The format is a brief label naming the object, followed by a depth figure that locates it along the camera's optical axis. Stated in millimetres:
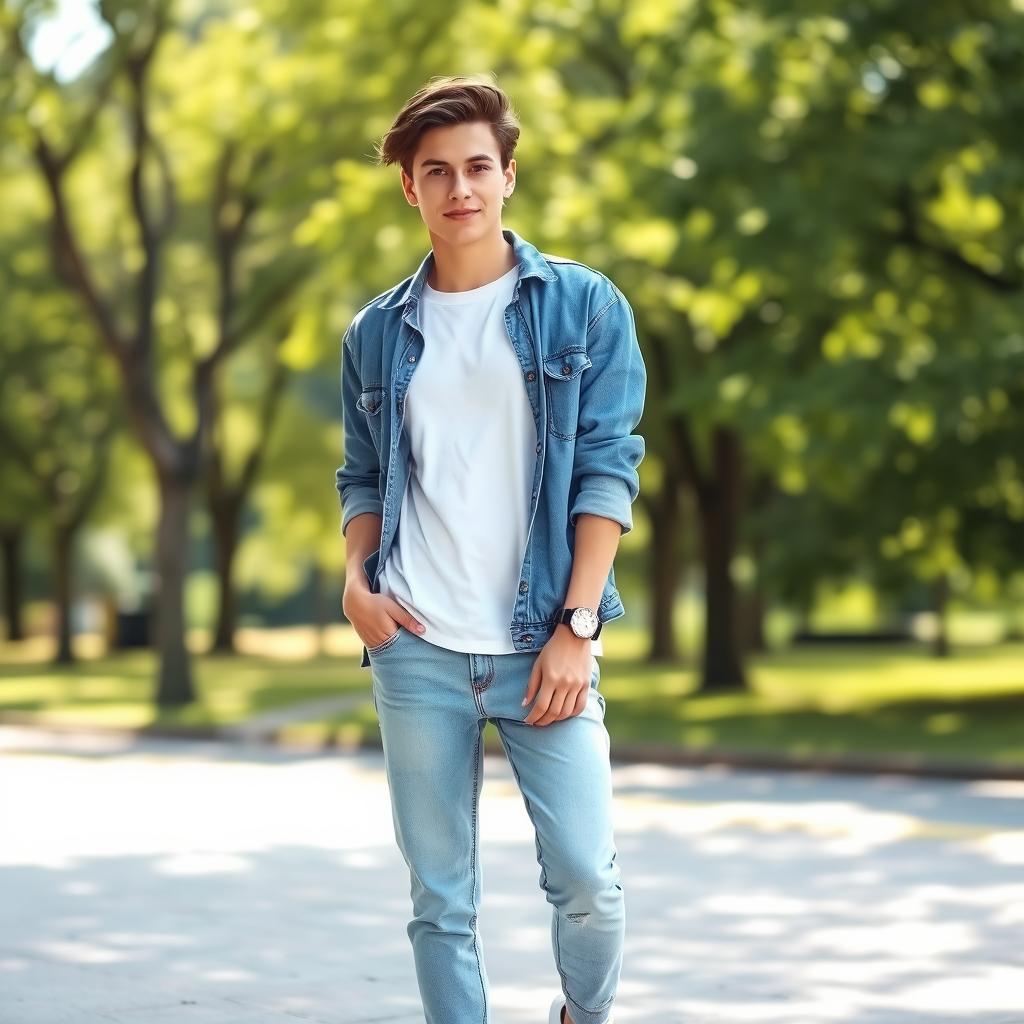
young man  3988
